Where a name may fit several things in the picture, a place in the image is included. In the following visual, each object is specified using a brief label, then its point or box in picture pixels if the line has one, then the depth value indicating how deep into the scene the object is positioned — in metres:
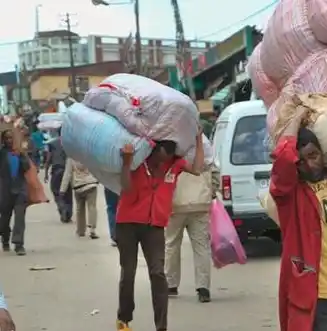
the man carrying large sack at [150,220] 7.04
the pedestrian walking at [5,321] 4.08
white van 11.47
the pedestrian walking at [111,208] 12.85
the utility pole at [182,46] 38.16
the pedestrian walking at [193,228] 8.91
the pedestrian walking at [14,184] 13.21
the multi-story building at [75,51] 106.62
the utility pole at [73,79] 71.16
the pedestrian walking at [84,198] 14.84
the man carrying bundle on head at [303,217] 4.54
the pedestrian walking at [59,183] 17.88
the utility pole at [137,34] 44.74
